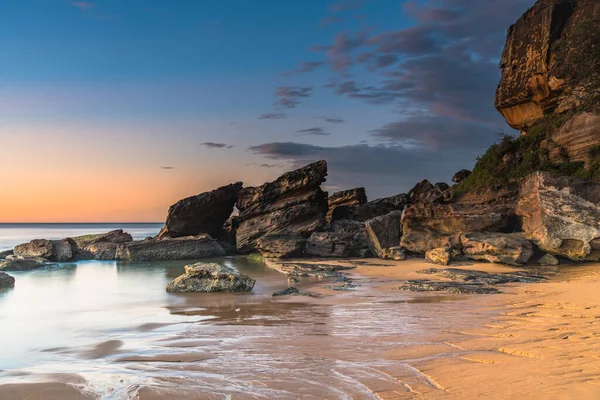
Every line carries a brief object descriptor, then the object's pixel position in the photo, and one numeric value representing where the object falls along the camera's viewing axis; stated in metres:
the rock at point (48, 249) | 28.83
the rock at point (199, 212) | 32.72
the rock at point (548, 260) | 15.56
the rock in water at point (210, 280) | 13.55
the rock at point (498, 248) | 15.95
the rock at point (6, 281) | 16.86
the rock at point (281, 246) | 26.19
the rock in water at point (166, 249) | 29.17
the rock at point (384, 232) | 23.69
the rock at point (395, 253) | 21.39
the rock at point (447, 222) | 19.12
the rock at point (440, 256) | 17.94
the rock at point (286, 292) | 12.63
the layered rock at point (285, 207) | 29.22
